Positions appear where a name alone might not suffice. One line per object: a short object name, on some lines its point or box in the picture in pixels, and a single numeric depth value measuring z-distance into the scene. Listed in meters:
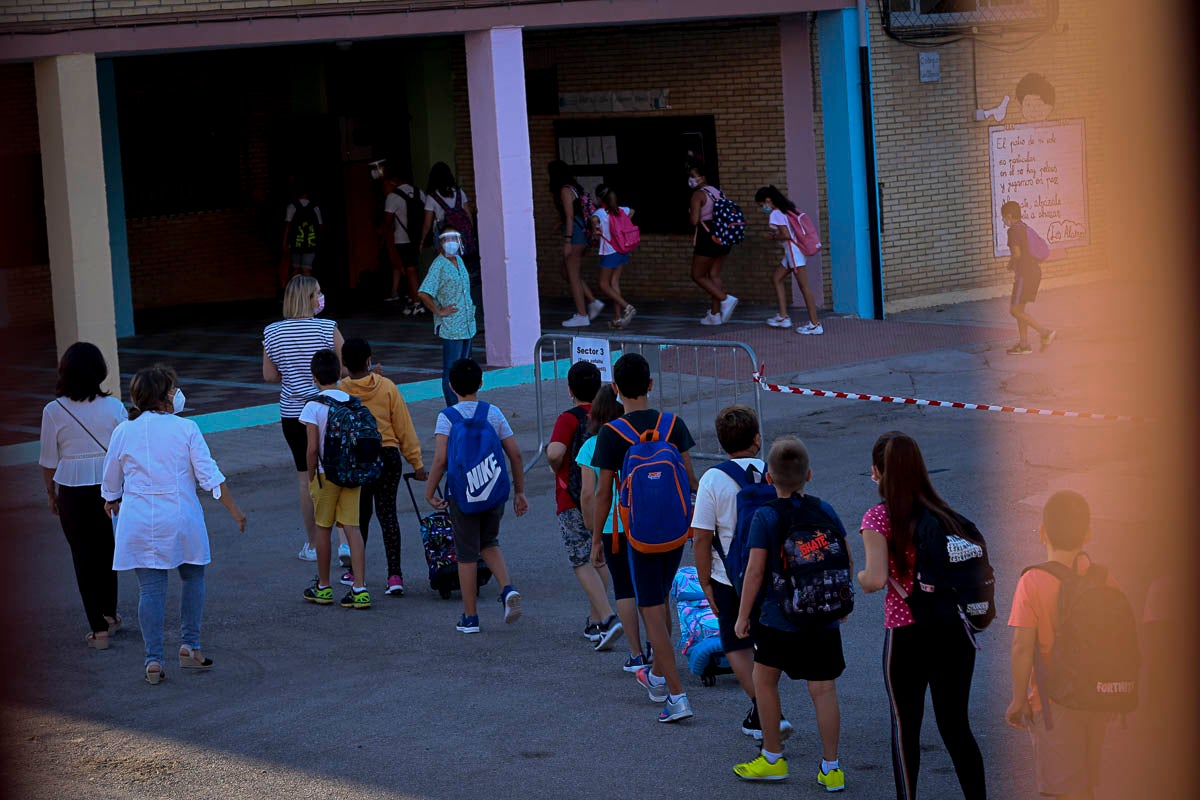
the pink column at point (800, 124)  20.09
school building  17.38
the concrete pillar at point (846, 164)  19.70
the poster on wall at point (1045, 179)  21.45
